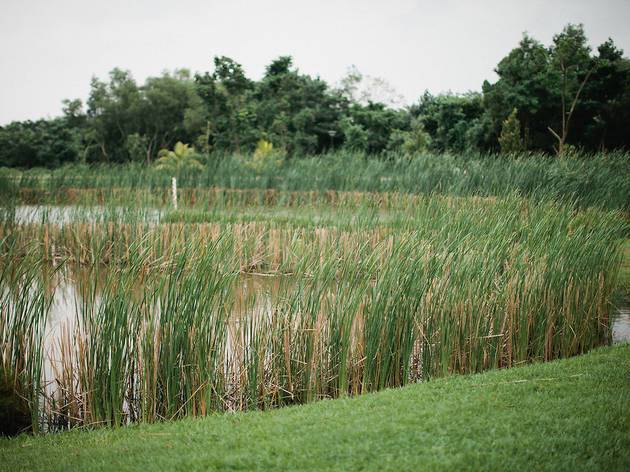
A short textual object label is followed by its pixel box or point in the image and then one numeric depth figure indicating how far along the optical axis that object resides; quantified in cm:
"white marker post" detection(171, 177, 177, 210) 1120
